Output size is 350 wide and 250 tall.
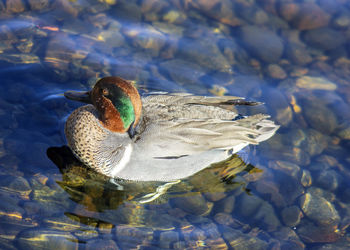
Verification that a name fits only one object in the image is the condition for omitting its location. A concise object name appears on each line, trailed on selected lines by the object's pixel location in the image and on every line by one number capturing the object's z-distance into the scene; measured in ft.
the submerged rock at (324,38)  52.11
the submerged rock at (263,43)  50.21
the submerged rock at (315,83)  47.83
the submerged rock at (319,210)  36.36
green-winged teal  34.09
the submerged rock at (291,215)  36.00
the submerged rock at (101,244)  31.30
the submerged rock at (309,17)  53.88
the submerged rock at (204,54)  48.70
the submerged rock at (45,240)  30.60
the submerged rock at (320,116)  44.01
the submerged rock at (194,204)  35.35
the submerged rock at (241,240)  33.45
